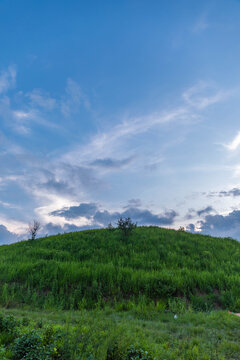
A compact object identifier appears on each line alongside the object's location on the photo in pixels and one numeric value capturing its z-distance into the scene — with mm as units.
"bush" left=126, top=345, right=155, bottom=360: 5094
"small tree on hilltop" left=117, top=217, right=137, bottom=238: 21778
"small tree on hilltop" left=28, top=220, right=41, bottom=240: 23938
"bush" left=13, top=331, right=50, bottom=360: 4914
